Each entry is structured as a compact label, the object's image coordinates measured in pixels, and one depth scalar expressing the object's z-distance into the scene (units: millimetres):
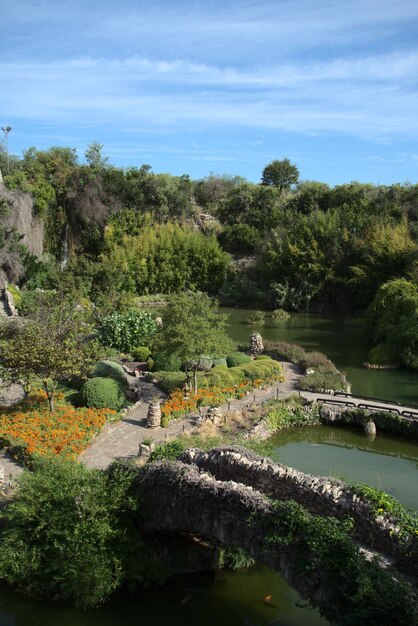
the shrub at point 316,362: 27000
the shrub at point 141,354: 27000
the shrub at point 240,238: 57031
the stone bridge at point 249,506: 9195
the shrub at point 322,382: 24047
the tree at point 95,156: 55844
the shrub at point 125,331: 27984
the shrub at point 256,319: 41875
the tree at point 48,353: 17969
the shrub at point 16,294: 36688
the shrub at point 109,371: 22000
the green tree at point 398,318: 28594
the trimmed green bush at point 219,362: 25495
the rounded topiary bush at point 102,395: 19781
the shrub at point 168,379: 22797
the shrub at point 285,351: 28875
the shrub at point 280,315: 44703
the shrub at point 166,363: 24720
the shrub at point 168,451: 13705
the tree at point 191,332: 21609
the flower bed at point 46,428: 15875
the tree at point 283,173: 68188
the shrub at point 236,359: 26094
